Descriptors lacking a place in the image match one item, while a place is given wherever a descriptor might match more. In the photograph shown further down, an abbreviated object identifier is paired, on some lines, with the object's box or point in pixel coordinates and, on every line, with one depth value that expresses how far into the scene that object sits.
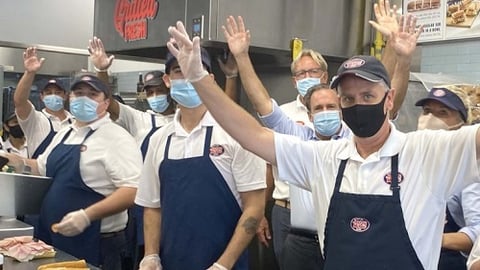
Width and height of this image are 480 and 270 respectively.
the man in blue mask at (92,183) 3.00
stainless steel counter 2.30
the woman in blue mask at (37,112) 3.79
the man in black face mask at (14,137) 5.05
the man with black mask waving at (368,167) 1.82
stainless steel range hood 3.75
